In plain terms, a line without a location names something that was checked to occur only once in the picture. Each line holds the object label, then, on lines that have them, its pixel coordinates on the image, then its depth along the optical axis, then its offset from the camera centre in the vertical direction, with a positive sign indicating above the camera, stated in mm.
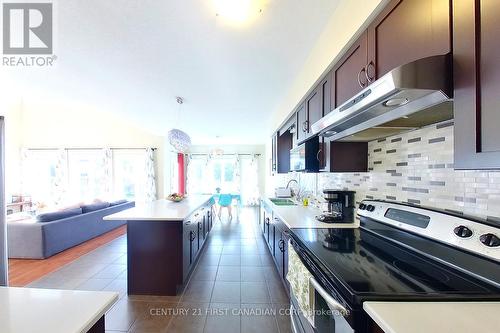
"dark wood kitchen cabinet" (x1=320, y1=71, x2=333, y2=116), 1787 +604
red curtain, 8492 -306
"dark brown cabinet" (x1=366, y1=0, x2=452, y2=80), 815 +559
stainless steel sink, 3262 -558
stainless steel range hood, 785 +273
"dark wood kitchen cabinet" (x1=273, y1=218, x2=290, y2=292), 2082 -823
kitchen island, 2379 -943
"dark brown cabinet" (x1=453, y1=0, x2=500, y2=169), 641 +249
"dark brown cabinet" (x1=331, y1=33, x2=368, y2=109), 1311 +607
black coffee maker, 2076 -364
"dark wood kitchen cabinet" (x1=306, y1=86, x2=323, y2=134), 2037 +564
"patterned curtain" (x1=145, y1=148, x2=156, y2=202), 7030 -402
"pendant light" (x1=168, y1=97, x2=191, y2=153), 3570 +470
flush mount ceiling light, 1656 +1211
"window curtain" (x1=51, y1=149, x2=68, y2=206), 7039 -349
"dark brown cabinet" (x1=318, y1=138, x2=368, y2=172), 1932 +82
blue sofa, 3400 -1052
